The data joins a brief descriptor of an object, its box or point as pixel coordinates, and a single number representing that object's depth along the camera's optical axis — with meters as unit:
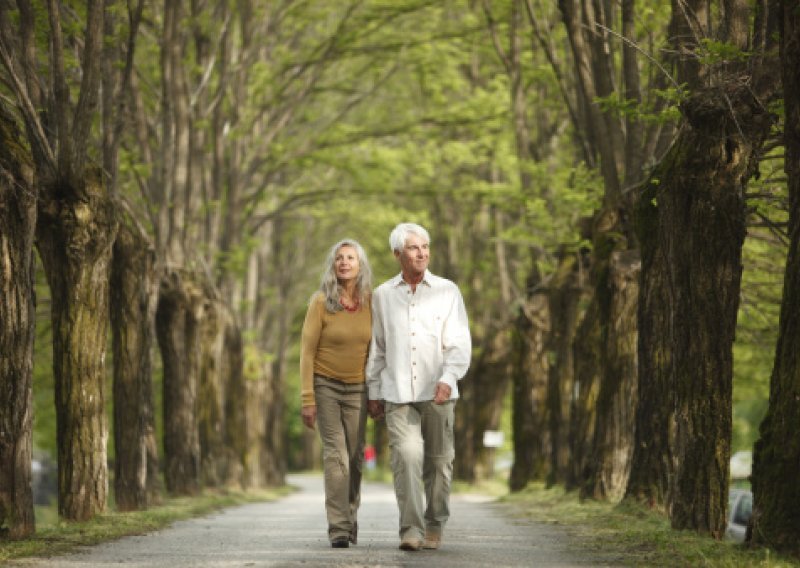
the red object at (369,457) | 62.05
